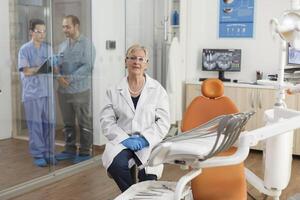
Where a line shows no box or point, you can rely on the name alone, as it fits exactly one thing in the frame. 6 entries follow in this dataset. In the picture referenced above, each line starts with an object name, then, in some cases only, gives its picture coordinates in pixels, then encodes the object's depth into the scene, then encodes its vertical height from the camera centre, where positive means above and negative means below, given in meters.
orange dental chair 2.37 -0.68
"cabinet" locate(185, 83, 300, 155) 4.44 -0.47
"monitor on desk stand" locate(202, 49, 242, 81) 4.99 -0.03
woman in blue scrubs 3.62 -0.36
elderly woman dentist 2.57 -0.42
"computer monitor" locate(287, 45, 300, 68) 4.70 +0.00
